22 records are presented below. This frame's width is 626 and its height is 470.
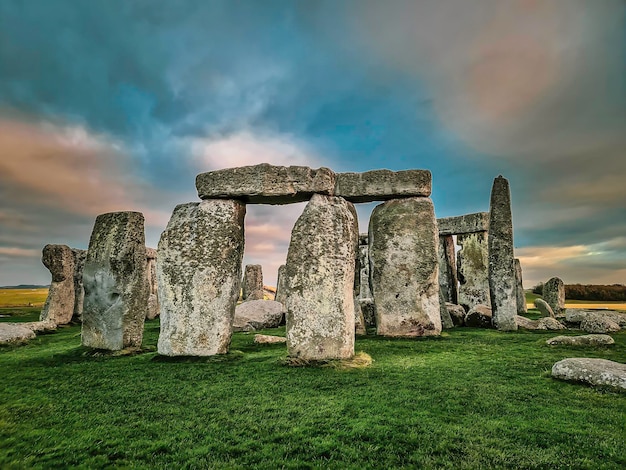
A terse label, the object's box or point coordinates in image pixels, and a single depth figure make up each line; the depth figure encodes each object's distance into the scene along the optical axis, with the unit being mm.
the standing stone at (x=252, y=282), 20453
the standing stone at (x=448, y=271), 16594
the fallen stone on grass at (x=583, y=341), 7656
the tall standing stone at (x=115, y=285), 7375
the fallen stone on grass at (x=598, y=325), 10023
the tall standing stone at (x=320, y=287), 6301
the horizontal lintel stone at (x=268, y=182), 6953
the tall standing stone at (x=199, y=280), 6855
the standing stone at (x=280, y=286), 17875
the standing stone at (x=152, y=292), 15773
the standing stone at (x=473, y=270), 15844
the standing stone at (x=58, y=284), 13023
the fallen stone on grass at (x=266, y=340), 8742
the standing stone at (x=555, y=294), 16562
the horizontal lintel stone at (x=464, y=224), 15586
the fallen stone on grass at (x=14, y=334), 8852
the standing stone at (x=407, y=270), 9625
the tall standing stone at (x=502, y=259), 10883
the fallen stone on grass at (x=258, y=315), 11992
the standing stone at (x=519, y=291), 17266
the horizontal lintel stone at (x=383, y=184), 9969
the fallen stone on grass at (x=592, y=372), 4664
